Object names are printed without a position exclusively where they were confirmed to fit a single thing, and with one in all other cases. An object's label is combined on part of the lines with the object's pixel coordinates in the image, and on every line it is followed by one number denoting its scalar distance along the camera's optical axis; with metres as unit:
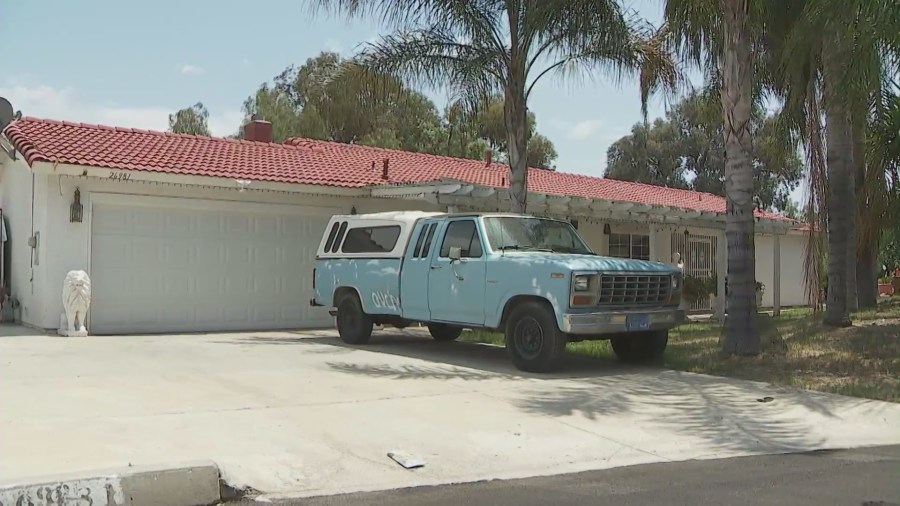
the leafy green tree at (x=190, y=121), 41.91
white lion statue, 13.46
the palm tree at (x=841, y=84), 10.35
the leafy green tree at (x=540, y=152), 44.53
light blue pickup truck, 10.07
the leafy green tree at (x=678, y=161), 46.00
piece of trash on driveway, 6.19
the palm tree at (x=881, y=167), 13.64
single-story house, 14.15
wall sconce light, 14.05
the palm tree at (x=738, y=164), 11.68
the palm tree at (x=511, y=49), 13.54
